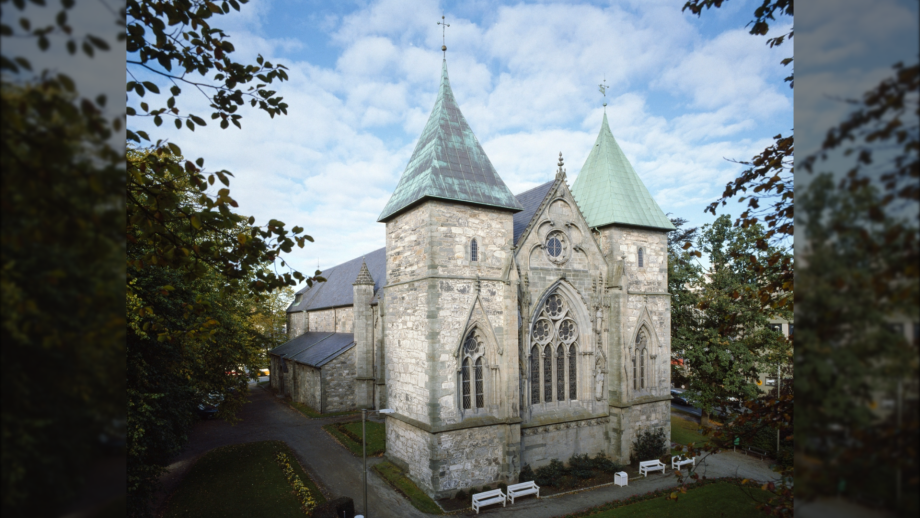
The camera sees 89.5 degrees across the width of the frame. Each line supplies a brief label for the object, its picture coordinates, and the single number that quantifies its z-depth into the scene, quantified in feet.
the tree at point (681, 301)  72.08
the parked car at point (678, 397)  97.17
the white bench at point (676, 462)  54.10
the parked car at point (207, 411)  84.89
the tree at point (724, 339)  63.52
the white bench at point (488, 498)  42.70
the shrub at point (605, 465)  53.01
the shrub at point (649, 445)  56.59
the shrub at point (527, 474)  48.68
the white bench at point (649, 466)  53.21
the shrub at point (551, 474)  49.06
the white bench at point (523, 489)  44.68
